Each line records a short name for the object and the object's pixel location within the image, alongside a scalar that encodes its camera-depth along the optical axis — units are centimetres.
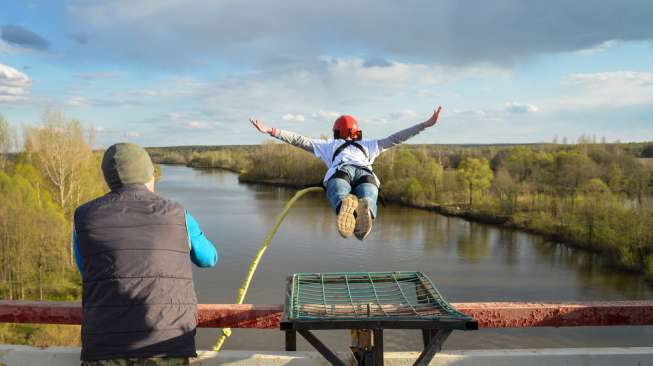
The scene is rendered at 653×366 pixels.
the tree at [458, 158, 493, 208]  5134
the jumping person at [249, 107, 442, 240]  394
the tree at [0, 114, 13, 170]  3878
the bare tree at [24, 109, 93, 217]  3309
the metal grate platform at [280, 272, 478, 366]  188
